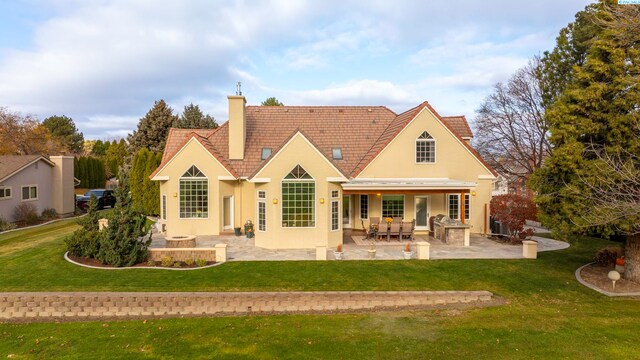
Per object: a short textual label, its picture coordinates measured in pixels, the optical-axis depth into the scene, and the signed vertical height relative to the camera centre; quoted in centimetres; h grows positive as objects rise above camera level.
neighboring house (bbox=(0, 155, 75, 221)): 2694 -41
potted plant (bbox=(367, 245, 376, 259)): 1620 -345
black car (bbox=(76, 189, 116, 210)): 3550 -219
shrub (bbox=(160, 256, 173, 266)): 1490 -344
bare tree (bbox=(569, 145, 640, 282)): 1059 -60
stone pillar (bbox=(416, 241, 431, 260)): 1595 -332
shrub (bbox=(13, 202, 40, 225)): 2746 -274
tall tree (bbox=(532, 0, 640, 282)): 1171 +146
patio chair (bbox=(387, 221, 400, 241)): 1964 -289
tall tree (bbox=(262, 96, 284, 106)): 5665 +1175
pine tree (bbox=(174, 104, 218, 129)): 4456 +715
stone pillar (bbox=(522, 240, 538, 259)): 1645 -341
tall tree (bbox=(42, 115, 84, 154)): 7100 +940
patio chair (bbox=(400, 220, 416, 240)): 1973 -290
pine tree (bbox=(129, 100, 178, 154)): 4184 +544
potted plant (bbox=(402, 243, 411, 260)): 1609 -346
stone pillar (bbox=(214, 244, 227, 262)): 1555 -326
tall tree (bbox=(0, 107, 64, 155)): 4541 +552
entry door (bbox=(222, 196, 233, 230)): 2257 -227
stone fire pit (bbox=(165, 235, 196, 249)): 1708 -307
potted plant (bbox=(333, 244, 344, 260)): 1589 -338
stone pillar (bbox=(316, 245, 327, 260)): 1588 -332
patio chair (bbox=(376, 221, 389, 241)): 1964 -288
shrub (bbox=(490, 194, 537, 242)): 1945 -200
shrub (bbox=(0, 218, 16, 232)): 2487 -327
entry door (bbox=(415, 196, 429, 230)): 2264 -235
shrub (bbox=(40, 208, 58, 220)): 2996 -299
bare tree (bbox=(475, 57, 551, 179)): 3114 +414
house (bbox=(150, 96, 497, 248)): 2077 +15
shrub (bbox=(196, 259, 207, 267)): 1502 -355
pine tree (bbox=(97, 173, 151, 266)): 1479 -256
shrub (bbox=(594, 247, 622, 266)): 1518 -346
